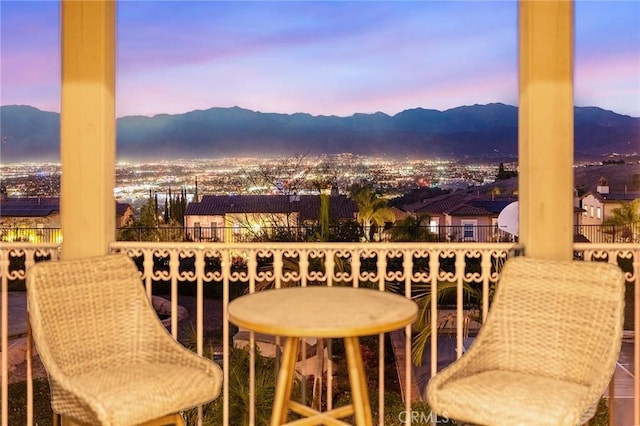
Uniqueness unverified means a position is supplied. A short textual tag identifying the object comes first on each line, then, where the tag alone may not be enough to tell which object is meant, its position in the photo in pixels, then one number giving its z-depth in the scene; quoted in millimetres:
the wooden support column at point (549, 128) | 2561
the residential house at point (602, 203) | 20397
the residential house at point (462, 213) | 19797
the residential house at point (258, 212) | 15516
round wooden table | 1825
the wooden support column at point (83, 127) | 2625
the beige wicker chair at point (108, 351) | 2014
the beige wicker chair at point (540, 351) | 1938
